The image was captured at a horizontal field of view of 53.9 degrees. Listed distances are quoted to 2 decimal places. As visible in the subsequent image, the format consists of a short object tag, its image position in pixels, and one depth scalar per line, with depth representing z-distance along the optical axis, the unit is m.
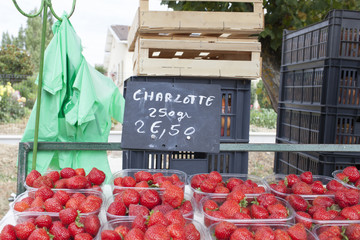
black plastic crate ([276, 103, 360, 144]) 2.73
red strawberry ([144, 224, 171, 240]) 1.05
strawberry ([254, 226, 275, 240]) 1.13
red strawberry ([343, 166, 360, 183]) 1.69
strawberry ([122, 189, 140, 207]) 1.35
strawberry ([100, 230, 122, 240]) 1.12
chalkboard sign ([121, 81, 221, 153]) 1.50
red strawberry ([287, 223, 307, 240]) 1.16
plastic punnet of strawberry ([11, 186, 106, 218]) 1.26
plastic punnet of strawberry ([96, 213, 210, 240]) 1.08
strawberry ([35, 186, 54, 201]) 1.35
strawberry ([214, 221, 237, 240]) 1.19
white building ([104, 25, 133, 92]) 15.43
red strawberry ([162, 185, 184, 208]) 1.34
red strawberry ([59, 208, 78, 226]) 1.21
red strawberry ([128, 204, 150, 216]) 1.25
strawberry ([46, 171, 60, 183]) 1.55
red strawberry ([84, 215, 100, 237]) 1.18
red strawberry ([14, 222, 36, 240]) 1.15
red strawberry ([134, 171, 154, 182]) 1.57
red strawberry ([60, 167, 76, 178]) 1.59
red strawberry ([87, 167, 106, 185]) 1.57
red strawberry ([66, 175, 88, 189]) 1.46
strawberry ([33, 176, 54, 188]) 1.44
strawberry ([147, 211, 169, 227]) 1.16
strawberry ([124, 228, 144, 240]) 1.08
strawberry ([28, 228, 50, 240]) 1.11
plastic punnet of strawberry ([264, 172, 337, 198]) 1.52
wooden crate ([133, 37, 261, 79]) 2.11
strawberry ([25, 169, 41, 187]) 1.49
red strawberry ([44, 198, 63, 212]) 1.27
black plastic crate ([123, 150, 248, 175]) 2.15
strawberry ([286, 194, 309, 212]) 1.40
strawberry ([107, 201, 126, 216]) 1.28
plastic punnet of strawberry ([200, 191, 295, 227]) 1.27
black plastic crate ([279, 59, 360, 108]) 2.75
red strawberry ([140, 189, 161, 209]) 1.35
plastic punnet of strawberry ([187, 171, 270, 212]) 1.50
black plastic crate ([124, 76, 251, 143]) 2.19
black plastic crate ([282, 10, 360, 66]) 2.76
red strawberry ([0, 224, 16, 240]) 1.12
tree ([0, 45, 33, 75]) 17.55
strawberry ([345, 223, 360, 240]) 1.18
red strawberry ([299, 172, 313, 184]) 1.66
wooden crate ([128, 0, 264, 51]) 2.08
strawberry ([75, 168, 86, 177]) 1.63
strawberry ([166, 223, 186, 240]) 1.08
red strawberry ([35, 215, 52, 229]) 1.19
